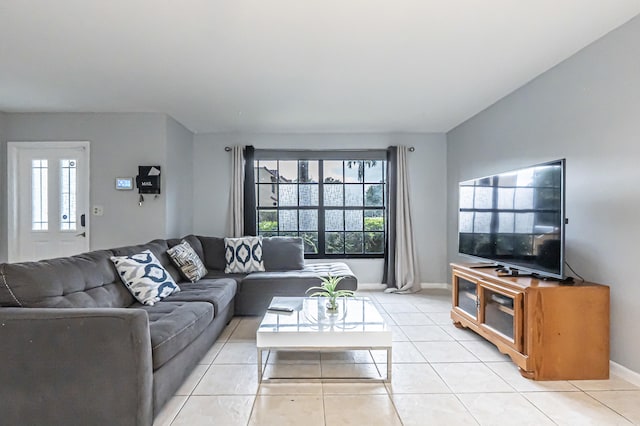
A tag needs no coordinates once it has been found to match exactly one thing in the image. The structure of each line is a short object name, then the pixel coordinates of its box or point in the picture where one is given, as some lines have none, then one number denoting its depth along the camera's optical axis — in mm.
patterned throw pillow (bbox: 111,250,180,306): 2736
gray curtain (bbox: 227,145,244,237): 5023
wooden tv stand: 2344
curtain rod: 5113
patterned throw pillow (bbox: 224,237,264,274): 4234
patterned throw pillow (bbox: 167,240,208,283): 3626
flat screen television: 2426
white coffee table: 2301
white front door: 4301
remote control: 2771
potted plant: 2717
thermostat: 4258
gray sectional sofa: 1673
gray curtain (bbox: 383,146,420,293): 5039
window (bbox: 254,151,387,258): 5281
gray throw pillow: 4379
